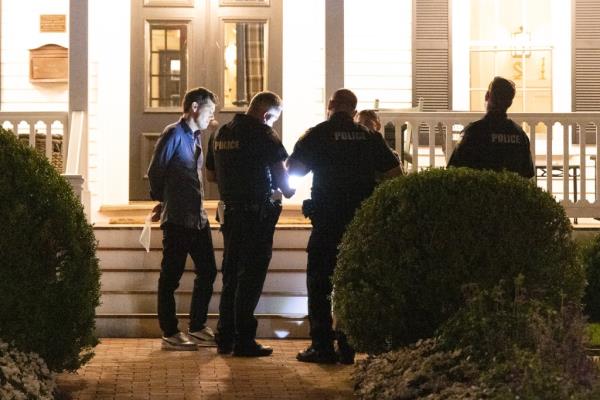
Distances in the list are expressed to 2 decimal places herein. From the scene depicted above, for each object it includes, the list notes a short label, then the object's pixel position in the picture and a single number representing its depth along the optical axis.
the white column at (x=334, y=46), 11.28
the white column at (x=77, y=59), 11.43
